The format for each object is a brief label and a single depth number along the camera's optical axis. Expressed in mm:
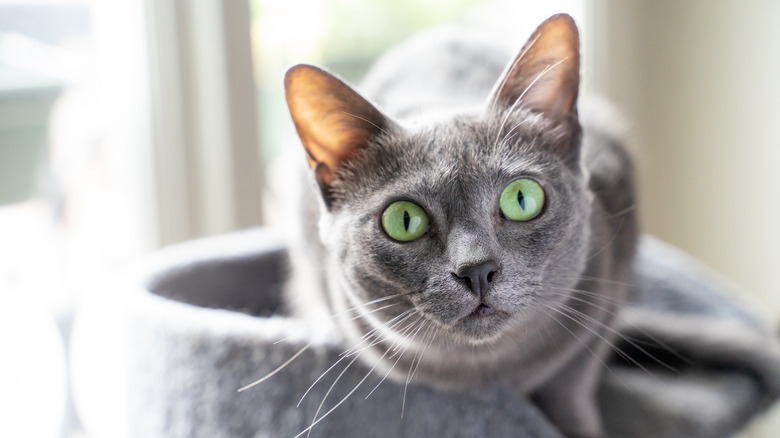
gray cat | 439
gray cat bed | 482
